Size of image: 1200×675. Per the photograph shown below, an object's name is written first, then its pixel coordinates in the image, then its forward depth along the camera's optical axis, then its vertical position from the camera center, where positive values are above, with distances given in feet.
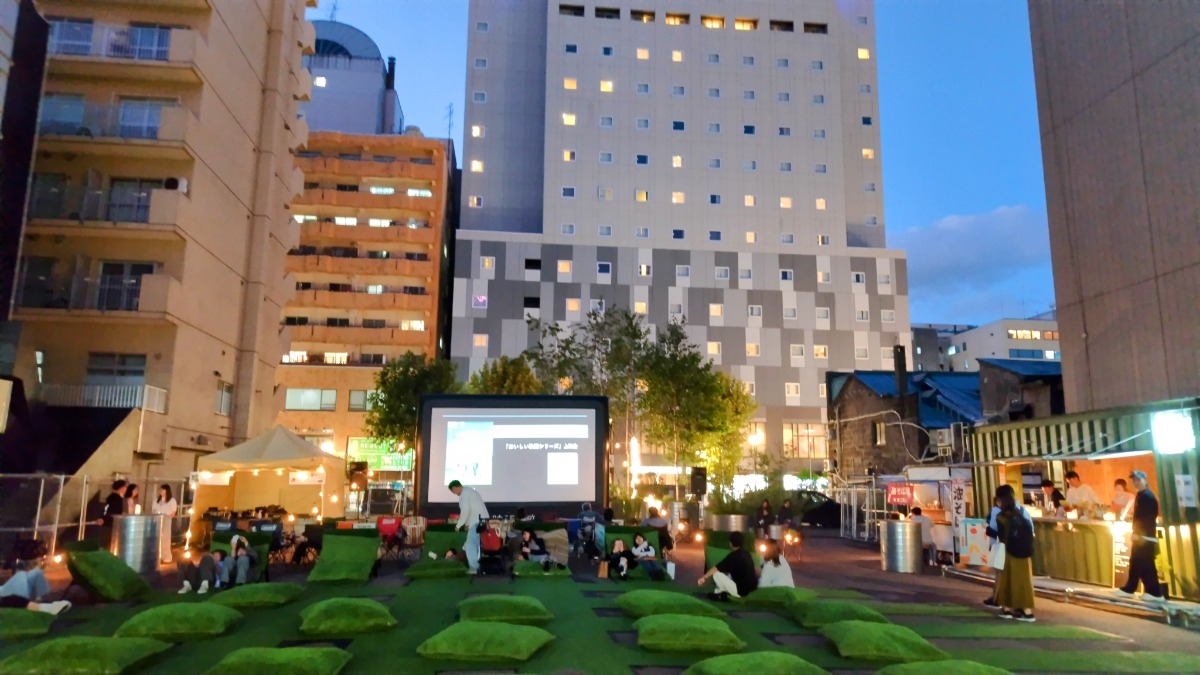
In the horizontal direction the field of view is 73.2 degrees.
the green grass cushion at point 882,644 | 25.94 -5.21
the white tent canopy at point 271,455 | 59.98 +1.74
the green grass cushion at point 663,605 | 32.12 -4.93
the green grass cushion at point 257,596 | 34.35 -5.02
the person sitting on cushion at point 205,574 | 39.63 -4.66
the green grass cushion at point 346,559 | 43.27 -4.34
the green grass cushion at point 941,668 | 22.90 -5.23
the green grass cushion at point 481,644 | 25.14 -5.12
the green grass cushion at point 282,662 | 22.65 -5.16
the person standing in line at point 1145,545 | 36.91 -2.74
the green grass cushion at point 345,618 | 29.01 -5.00
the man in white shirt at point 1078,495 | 45.70 -0.61
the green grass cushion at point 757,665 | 22.75 -5.17
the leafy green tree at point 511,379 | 118.52 +14.90
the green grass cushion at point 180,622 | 28.19 -5.10
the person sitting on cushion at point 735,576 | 36.65 -4.27
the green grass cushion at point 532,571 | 44.75 -4.97
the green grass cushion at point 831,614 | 30.94 -5.03
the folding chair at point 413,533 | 61.87 -4.33
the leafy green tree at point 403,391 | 125.49 +13.84
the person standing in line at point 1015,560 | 35.19 -3.36
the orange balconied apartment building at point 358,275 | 152.66 +39.86
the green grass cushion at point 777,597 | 35.01 -4.96
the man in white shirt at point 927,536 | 55.67 -3.63
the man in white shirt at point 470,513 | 45.88 -1.89
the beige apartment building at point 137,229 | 72.28 +22.74
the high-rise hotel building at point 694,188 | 174.09 +66.38
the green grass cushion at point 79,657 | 23.21 -5.24
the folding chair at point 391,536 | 55.94 -3.88
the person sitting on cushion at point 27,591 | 32.79 -4.67
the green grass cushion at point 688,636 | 26.73 -5.12
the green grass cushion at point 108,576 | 36.35 -4.46
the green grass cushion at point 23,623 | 28.89 -5.27
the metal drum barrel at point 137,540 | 47.16 -3.66
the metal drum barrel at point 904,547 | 53.57 -4.22
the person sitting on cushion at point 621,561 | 44.60 -4.41
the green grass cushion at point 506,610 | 30.37 -4.88
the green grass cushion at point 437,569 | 44.29 -4.91
